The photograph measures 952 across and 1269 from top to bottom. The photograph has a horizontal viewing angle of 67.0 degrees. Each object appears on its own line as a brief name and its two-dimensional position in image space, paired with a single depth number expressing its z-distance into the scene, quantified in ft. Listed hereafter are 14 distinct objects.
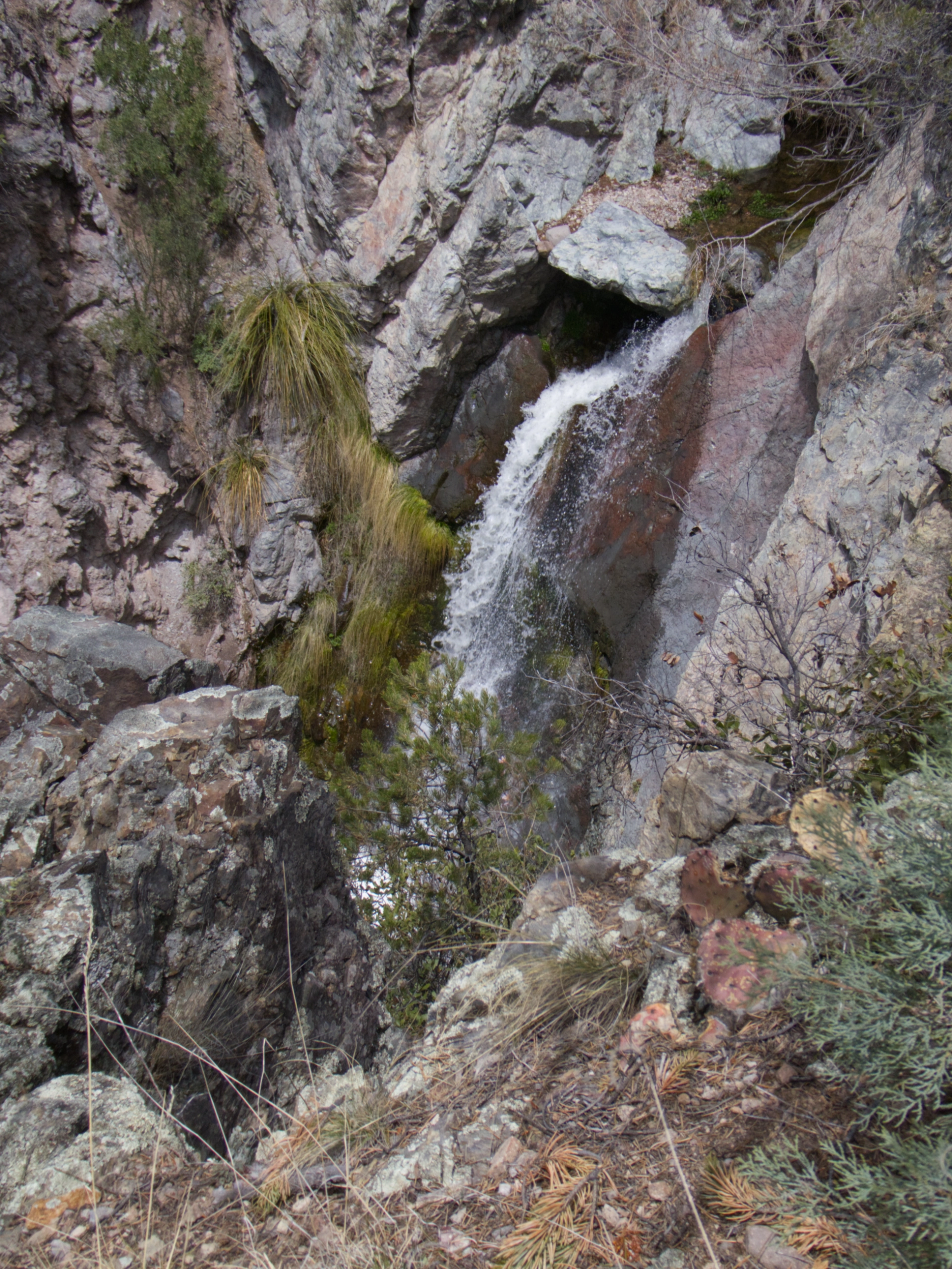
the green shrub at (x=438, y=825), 10.13
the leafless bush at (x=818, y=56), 10.93
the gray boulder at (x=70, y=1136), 5.24
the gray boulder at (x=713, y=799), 8.02
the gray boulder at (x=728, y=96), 15.16
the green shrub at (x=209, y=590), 21.06
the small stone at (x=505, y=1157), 4.89
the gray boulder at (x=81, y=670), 11.40
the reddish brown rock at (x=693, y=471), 13.94
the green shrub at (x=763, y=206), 15.57
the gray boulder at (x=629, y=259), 15.79
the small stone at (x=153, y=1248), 4.78
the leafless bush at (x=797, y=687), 7.95
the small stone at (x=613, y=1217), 4.24
